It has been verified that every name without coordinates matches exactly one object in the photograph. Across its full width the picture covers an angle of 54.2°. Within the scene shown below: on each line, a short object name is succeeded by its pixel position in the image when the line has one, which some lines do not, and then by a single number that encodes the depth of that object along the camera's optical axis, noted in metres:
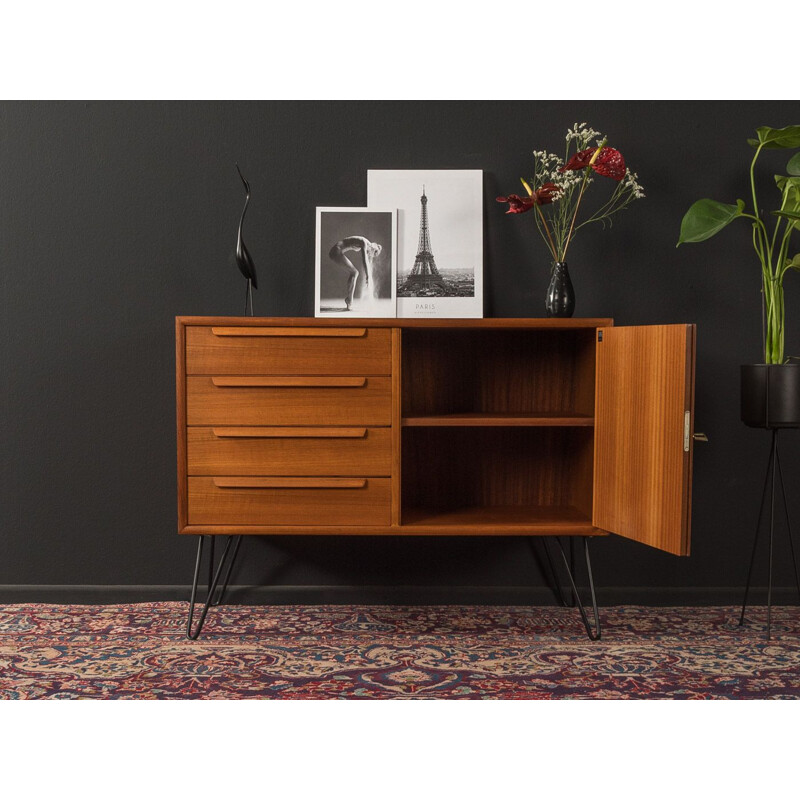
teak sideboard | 2.54
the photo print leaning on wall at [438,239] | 2.94
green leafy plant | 2.70
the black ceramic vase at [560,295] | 2.74
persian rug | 2.27
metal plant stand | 2.69
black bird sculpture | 2.78
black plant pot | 2.65
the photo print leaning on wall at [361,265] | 2.91
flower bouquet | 2.72
